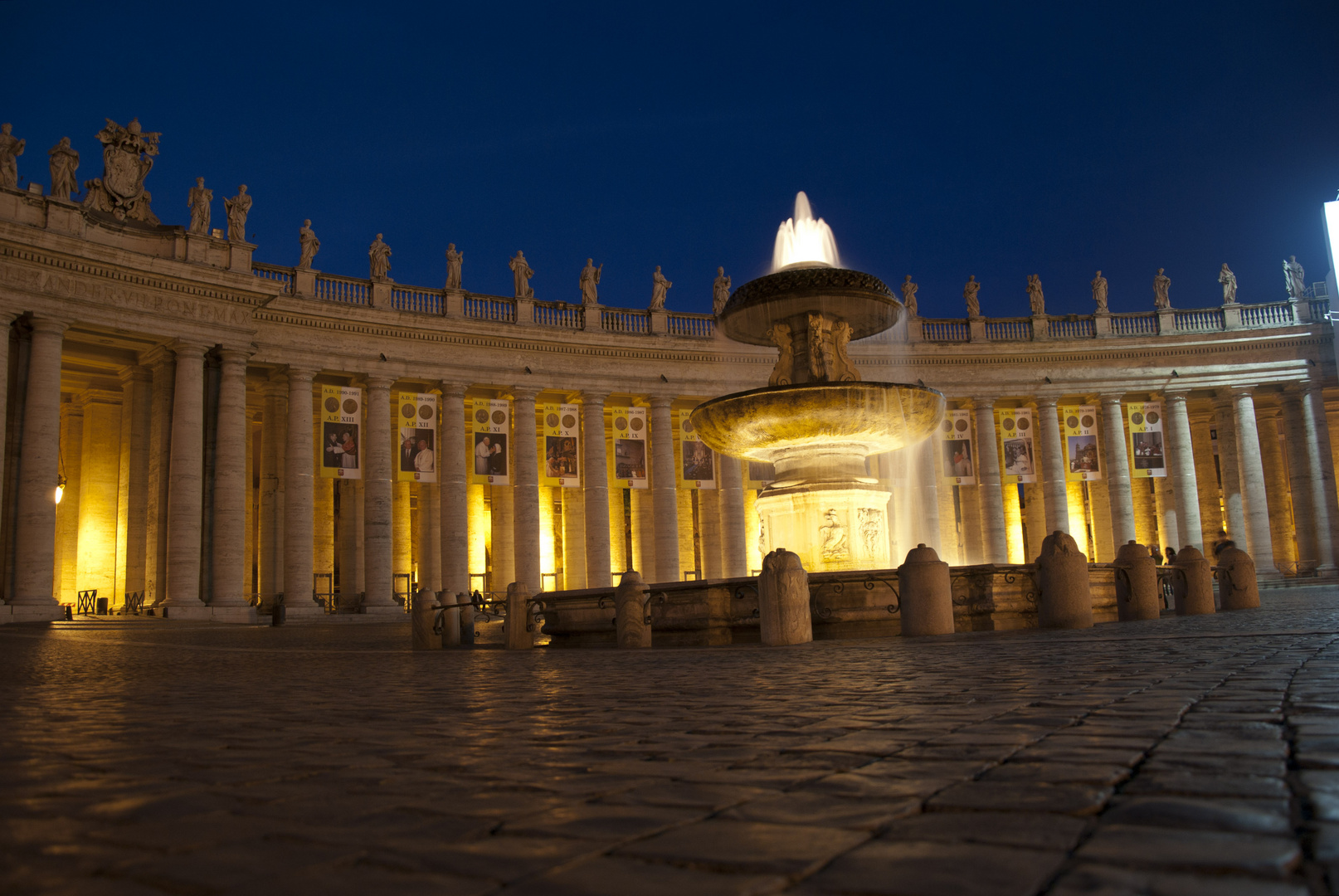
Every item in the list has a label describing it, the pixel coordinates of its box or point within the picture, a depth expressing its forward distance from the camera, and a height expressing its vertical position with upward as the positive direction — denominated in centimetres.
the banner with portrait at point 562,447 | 3894 +544
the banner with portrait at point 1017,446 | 4347 +520
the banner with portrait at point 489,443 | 3781 +555
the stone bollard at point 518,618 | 1527 -44
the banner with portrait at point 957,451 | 4284 +505
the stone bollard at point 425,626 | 1656 -52
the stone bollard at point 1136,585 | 1619 -38
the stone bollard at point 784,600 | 1275 -28
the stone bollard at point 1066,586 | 1377 -28
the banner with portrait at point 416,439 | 3675 +569
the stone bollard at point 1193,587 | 1758 -50
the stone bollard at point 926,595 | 1307 -31
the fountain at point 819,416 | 1689 +271
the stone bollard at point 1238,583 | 1867 -48
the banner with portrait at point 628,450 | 3978 +529
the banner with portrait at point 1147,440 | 4362 +524
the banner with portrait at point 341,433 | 3503 +576
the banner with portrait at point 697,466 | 4038 +461
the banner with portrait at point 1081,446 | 4366 +514
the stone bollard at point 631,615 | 1436 -44
